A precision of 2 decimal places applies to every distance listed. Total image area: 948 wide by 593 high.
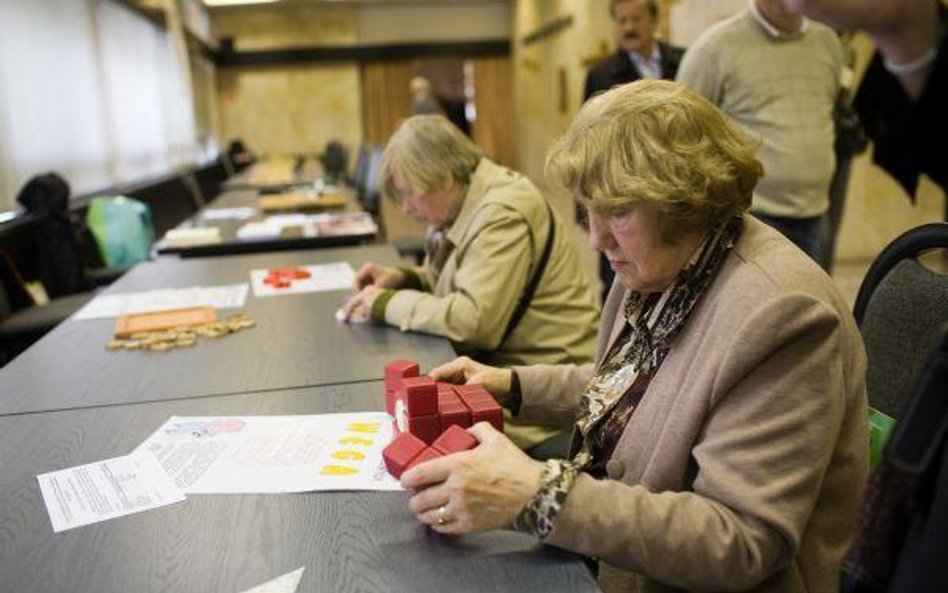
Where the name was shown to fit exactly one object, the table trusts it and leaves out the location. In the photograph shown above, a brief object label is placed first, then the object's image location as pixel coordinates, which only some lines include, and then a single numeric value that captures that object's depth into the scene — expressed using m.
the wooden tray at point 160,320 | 2.06
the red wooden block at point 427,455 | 1.05
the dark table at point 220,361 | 1.62
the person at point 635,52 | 3.52
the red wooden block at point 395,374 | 1.33
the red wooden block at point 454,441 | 1.04
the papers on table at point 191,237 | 3.48
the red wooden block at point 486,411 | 1.16
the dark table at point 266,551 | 0.91
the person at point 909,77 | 0.66
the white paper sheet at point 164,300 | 2.34
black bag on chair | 4.04
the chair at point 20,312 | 3.25
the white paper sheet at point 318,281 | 2.51
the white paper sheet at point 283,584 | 0.89
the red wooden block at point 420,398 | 1.17
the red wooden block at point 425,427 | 1.17
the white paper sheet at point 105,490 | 1.09
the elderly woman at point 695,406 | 0.90
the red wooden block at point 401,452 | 1.10
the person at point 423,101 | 8.14
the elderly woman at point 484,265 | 1.94
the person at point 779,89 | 2.67
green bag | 4.60
